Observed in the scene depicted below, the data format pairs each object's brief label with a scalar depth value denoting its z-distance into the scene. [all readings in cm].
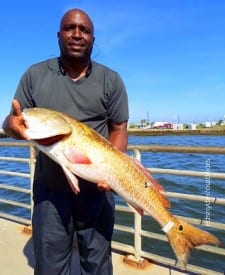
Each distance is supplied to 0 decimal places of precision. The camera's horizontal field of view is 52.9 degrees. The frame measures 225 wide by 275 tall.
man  138
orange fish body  126
